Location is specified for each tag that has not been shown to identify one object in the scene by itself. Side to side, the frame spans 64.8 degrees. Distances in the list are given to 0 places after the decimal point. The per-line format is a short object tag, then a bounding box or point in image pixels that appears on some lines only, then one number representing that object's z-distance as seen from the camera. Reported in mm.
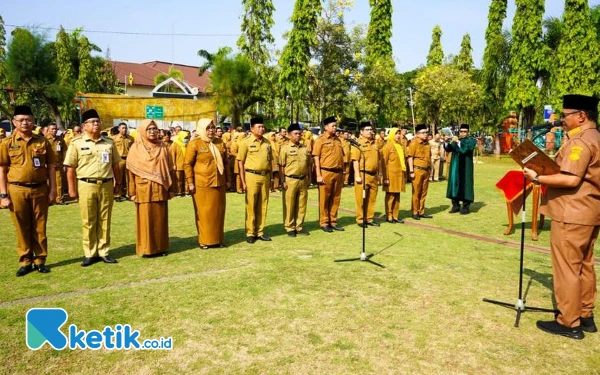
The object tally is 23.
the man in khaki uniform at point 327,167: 8680
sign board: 34562
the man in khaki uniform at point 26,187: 5801
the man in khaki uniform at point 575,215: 4012
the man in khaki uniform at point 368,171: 9078
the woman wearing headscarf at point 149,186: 6594
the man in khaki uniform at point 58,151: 11656
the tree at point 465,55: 48281
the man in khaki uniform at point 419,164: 9961
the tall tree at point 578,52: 28422
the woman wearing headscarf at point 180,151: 8453
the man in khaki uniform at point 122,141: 11875
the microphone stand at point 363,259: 6438
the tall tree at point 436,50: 52688
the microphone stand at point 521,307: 4466
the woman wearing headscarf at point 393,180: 9680
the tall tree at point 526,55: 29281
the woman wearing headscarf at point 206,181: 7195
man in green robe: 10602
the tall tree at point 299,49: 26859
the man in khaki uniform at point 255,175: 7746
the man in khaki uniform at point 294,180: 8266
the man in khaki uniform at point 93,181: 6180
